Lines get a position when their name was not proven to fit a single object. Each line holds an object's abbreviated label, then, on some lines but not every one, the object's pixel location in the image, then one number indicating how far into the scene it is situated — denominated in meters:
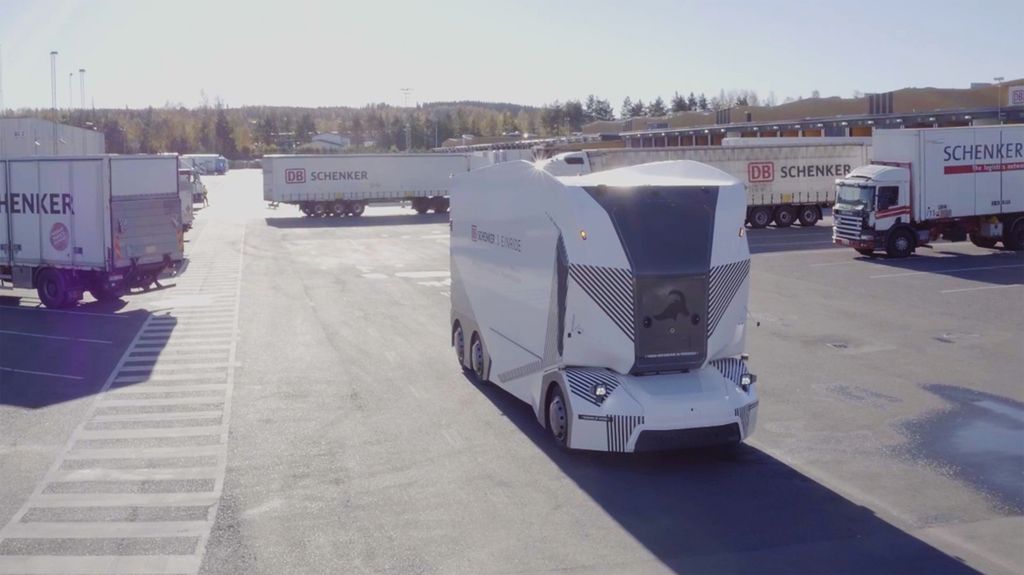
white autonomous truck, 12.02
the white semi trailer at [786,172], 46.16
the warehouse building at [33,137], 49.72
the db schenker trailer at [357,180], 61.72
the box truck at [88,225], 25.69
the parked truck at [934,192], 33.97
